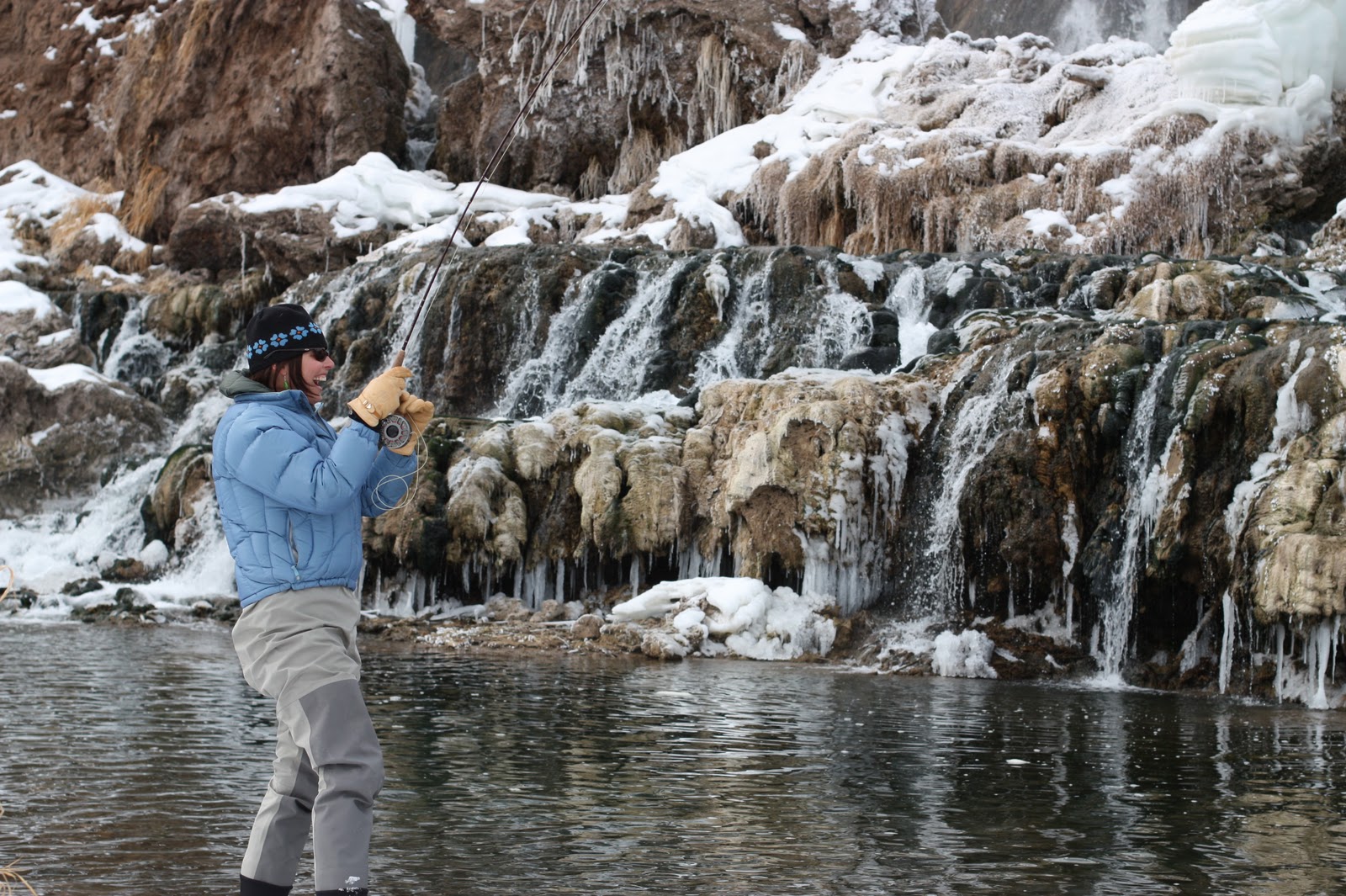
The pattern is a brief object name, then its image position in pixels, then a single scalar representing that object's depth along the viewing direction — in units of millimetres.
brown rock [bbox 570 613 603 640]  15492
